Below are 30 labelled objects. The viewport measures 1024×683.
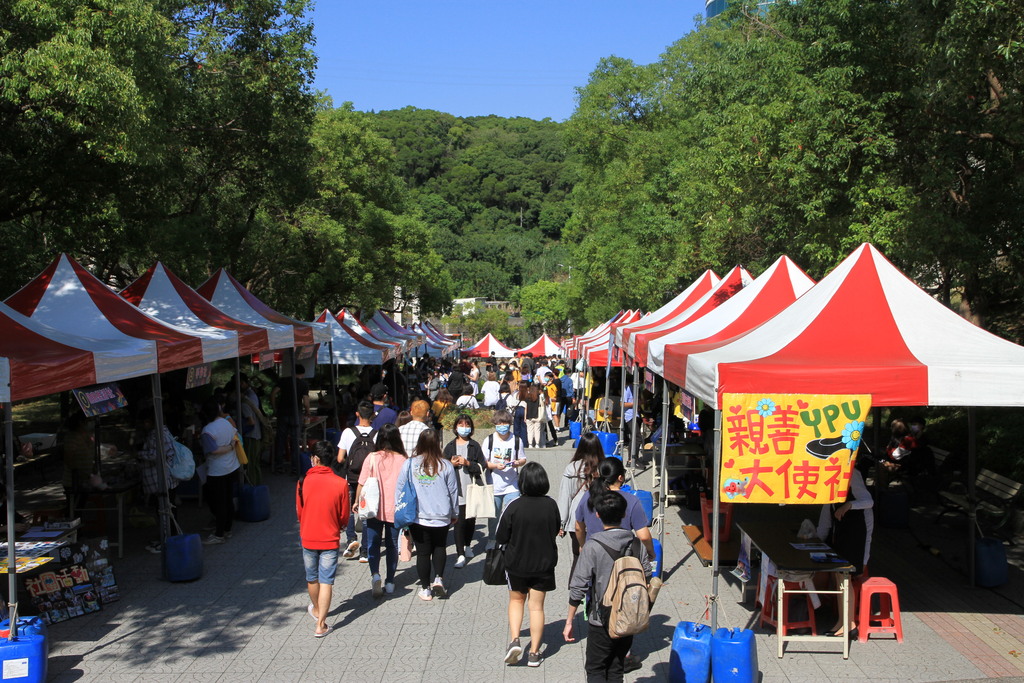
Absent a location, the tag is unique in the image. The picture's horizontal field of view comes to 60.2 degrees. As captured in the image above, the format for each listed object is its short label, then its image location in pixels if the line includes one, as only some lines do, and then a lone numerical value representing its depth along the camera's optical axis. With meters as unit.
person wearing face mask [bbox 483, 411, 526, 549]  8.84
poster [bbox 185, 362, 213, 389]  10.55
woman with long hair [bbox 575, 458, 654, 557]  6.25
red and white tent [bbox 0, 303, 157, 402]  6.38
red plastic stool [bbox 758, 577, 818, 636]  6.84
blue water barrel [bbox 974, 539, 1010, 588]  8.32
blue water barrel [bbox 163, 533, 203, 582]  8.43
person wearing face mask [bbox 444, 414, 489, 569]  8.52
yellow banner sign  6.23
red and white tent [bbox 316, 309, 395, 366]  19.11
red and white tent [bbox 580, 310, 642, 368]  17.27
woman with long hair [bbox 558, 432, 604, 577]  6.99
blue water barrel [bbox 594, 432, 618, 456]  14.97
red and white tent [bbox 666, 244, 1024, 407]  6.52
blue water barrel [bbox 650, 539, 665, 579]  7.23
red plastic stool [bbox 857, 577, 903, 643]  6.95
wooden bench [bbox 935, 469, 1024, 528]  10.14
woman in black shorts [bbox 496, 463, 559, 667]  6.07
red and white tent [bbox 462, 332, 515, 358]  38.34
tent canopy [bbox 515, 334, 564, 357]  38.03
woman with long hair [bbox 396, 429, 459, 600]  7.38
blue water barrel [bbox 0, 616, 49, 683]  5.75
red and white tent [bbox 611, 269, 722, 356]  13.80
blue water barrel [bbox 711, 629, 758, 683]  5.73
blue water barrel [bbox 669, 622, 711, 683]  5.77
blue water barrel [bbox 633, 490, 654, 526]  8.79
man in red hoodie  6.80
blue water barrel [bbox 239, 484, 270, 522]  11.09
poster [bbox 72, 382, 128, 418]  7.68
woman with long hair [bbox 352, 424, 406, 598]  7.73
